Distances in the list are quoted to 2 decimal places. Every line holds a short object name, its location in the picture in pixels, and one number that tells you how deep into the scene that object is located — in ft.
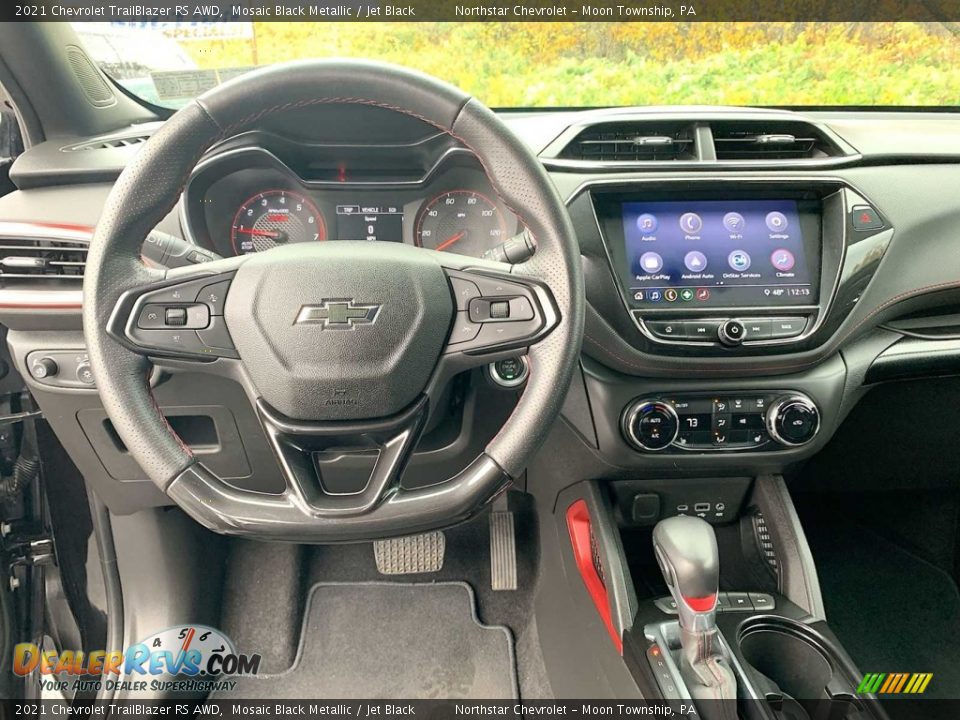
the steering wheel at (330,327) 2.90
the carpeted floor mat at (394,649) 5.63
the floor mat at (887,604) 5.37
